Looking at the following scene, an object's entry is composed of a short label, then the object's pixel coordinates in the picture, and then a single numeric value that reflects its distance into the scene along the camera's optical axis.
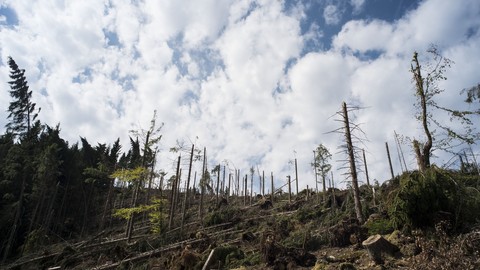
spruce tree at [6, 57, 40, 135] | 35.57
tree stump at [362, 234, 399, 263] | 10.93
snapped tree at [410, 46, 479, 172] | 16.14
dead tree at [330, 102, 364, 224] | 17.28
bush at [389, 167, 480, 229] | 10.90
